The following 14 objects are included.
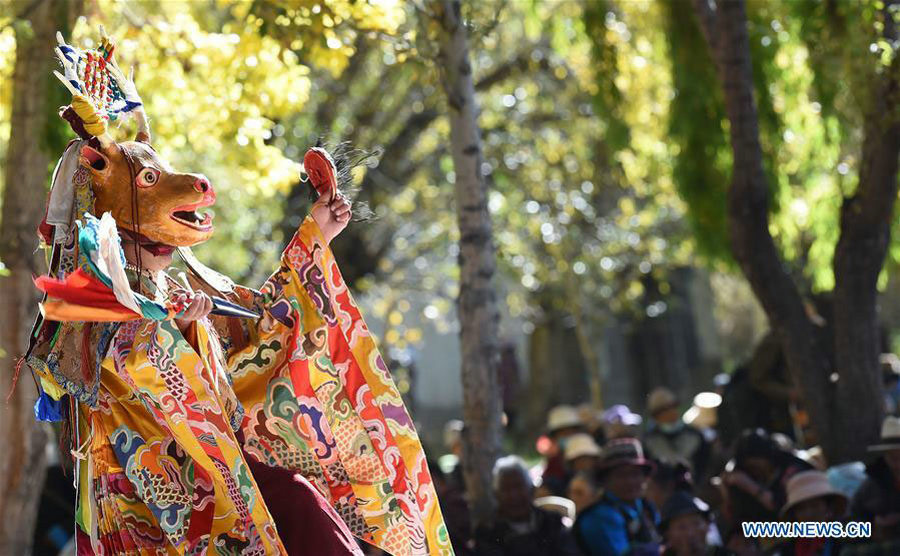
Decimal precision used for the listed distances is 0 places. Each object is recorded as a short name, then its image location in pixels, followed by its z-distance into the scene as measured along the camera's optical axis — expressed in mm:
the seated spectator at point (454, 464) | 18994
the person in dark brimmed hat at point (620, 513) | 14024
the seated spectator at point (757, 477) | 14933
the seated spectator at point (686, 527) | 13602
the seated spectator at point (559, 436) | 19649
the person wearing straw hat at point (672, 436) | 19736
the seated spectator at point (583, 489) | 15850
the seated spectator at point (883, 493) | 13289
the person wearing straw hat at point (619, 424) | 18790
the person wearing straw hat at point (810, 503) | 13150
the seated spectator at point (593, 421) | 21279
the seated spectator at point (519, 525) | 14220
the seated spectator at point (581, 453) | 17946
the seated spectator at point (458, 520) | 14118
